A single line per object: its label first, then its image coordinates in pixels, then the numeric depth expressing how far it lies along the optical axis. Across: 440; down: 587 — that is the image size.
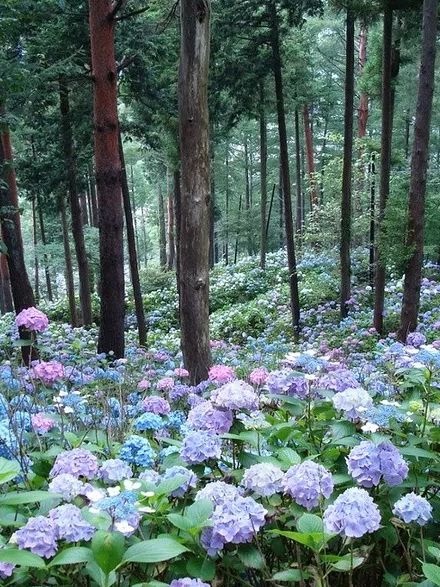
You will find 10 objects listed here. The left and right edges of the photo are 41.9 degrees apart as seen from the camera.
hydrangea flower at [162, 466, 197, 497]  1.52
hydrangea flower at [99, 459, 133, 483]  1.54
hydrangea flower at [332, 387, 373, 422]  1.75
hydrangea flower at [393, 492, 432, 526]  1.39
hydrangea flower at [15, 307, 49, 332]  2.63
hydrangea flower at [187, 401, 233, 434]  1.77
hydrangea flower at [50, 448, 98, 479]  1.54
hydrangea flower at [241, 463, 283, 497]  1.47
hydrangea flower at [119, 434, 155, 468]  1.65
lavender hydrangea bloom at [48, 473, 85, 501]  1.42
